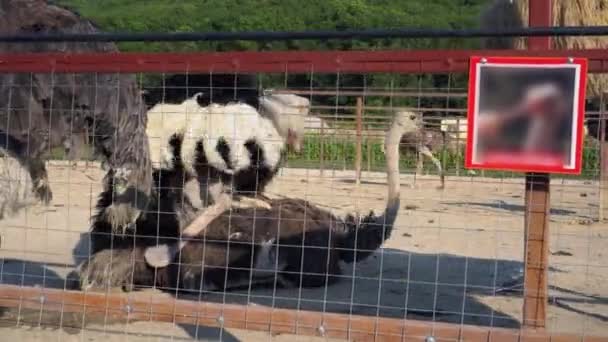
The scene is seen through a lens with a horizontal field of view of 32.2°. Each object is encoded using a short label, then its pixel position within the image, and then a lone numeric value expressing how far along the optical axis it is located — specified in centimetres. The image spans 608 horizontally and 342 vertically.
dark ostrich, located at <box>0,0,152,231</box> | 486
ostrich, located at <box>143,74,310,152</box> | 644
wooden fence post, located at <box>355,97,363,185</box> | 1002
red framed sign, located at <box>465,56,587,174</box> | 335
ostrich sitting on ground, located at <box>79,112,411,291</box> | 535
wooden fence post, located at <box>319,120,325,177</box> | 572
